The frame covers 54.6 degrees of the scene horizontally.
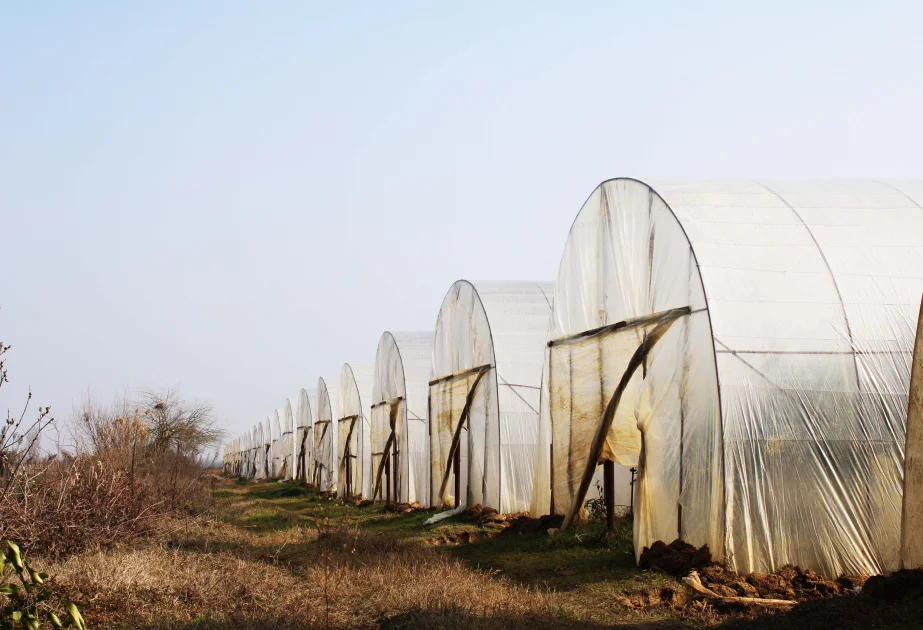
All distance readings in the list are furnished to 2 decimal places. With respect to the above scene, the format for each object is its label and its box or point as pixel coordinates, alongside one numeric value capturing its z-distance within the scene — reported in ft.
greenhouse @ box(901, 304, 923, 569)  27.91
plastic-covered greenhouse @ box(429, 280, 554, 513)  59.31
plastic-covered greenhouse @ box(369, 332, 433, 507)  80.74
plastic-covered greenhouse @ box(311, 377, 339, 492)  120.67
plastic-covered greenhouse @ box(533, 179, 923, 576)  31.99
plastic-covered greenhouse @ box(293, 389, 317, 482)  146.51
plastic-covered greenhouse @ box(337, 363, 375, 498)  101.55
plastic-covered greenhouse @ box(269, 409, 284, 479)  190.70
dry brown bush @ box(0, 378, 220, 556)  32.81
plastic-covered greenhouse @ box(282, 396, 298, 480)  173.06
